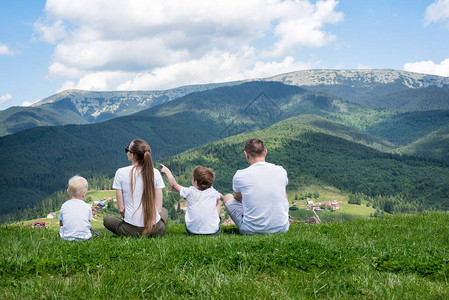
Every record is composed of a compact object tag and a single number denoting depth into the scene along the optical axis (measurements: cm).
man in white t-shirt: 789
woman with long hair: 768
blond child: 796
